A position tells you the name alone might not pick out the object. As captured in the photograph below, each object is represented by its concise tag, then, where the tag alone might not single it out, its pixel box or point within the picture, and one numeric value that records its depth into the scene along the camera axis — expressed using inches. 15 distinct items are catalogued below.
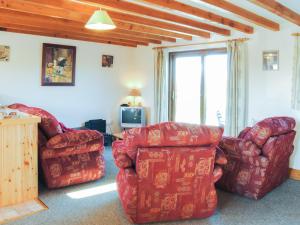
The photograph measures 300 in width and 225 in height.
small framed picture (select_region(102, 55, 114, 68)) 254.4
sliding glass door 220.5
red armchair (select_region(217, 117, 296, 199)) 132.4
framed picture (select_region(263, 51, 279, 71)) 182.4
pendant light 115.6
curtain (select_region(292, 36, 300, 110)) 170.6
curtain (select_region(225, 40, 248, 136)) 197.2
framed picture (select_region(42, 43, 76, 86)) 217.3
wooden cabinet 122.2
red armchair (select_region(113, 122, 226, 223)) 104.8
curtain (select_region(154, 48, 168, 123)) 247.3
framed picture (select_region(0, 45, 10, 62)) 196.5
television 256.8
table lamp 271.0
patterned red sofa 140.9
